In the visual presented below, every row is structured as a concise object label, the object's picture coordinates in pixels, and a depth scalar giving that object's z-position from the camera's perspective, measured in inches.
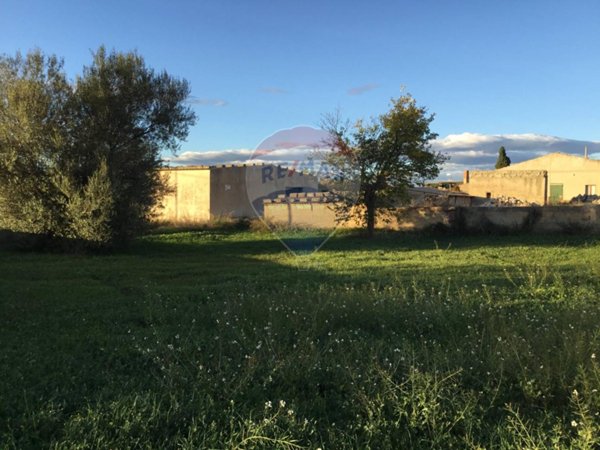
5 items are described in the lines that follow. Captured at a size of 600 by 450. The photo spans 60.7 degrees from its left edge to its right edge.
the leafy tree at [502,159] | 2800.2
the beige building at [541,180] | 1801.2
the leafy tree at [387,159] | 808.3
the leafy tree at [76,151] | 628.7
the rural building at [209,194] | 1255.3
